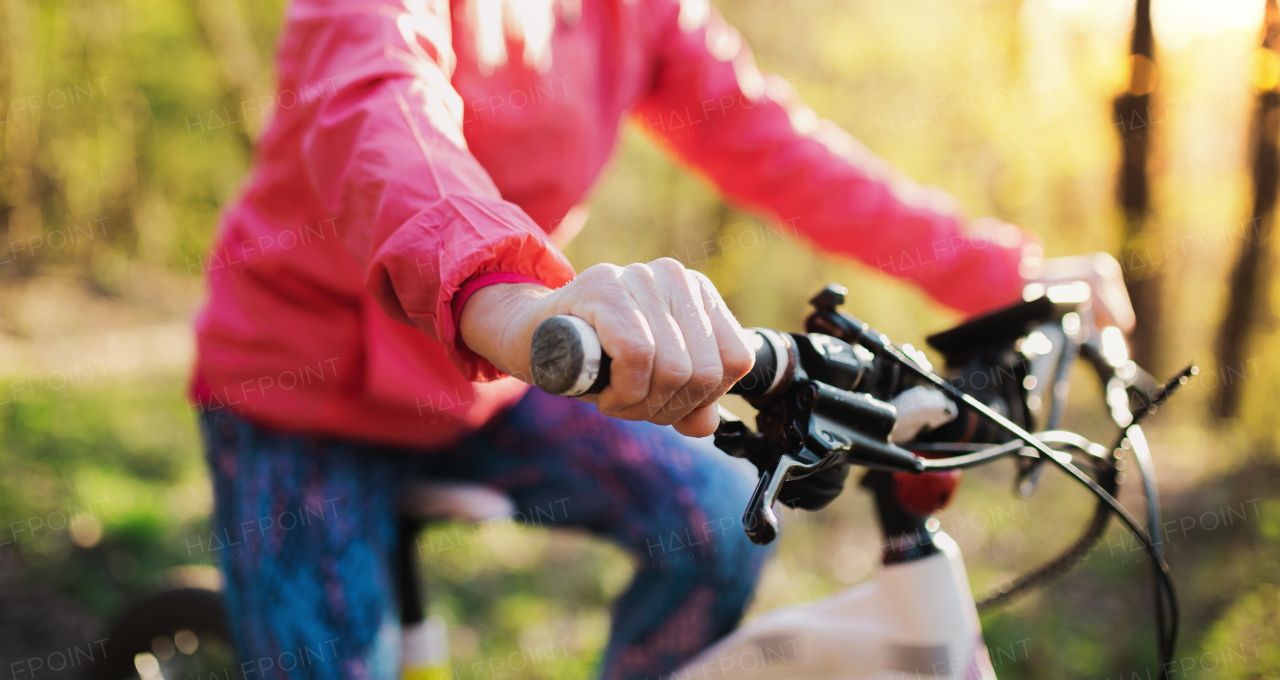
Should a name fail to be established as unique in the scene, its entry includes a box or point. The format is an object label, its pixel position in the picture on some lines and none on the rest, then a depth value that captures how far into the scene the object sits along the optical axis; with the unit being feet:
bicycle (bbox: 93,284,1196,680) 2.76
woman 3.04
